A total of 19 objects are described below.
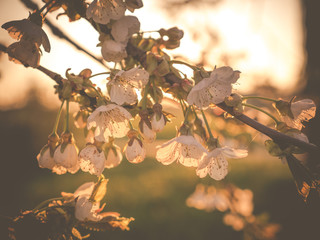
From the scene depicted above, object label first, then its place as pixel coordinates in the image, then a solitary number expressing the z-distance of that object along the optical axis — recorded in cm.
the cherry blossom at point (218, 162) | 34
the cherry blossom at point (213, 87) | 32
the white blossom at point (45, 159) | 35
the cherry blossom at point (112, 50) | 34
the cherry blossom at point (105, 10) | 33
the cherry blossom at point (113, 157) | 37
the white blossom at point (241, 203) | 71
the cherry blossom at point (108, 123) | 34
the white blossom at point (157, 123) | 33
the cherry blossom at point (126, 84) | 33
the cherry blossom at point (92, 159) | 34
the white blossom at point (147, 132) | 34
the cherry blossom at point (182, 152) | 34
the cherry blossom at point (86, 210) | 35
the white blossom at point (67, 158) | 35
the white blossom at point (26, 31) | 33
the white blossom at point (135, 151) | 34
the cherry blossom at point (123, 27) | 34
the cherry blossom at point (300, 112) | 34
